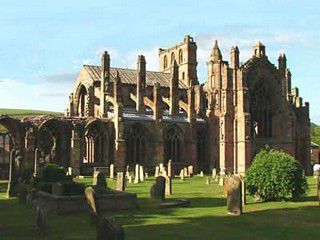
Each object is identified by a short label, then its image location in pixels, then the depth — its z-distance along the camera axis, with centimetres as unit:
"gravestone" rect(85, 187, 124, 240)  889
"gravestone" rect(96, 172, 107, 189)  2115
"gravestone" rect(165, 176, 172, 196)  2325
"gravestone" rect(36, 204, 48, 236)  1234
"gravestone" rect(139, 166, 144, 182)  3374
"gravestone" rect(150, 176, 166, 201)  1964
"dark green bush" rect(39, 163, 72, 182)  2205
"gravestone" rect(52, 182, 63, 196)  1744
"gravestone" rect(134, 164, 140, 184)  3205
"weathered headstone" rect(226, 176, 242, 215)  1627
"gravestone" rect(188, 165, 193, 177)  4173
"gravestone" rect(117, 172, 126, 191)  2284
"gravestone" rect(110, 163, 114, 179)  3654
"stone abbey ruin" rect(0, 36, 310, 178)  4122
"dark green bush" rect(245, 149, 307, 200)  1986
